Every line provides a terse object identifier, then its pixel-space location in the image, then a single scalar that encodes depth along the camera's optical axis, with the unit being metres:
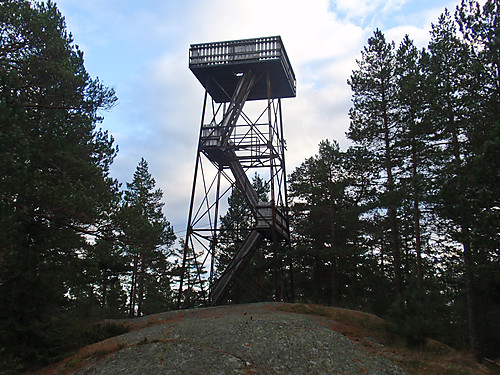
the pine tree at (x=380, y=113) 22.48
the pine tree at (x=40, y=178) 12.13
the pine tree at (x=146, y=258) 33.95
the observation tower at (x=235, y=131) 22.02
